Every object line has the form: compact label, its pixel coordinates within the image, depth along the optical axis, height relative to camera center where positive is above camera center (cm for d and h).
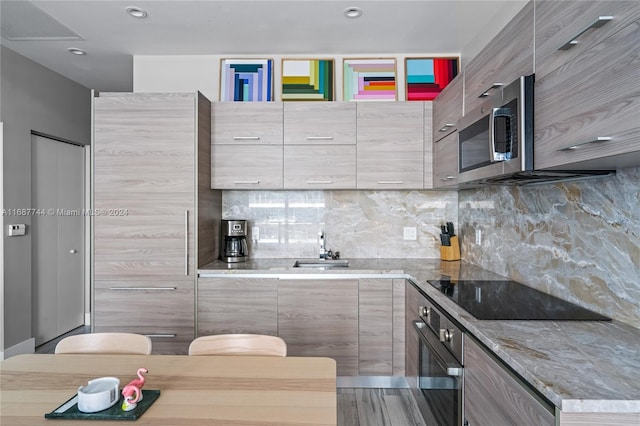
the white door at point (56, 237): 357 -25
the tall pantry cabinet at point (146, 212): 265 +0
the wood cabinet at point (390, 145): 293 +54
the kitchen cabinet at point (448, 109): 234 +72
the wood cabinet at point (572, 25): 105 +60
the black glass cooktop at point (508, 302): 149 -41
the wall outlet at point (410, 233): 323 -18
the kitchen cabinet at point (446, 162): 241 +36
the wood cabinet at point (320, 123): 292 +71
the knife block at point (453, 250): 306 -31
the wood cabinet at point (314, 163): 294 +40
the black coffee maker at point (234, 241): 300 -23
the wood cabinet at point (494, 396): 100 -58
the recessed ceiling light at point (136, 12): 245 +135
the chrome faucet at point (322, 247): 316 -30
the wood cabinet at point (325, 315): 267 -74
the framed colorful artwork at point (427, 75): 314 +117
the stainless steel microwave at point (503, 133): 149 +36
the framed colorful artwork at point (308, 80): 313 +113
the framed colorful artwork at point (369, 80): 315 +114
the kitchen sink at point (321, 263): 306 -42
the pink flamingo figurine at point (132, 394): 103 -52
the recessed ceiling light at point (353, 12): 244 +136
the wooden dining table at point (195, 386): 102 -56
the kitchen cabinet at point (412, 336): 232 -82
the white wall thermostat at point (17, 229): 320 -15
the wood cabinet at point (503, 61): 154 +74
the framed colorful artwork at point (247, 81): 314 +113
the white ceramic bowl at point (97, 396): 102 -51
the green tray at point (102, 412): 100 -55
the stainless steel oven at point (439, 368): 159 -76
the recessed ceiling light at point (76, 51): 312 +138
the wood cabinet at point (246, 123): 292 +71
